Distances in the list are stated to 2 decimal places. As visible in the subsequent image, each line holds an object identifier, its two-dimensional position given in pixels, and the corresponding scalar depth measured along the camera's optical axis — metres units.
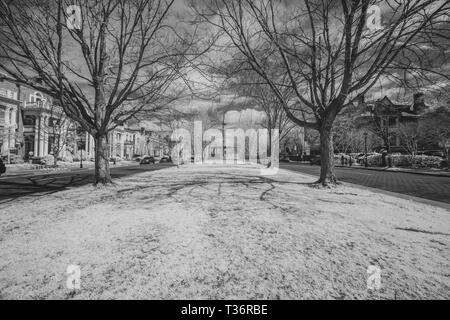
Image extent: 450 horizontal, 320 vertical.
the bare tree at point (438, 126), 22.00
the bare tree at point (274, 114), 20.11
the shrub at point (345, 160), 33.91
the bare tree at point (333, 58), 6.10
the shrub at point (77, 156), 42.28
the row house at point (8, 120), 30.52
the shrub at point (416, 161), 23.83
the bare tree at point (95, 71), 6.45
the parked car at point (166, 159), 51.25
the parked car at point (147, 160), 41.69
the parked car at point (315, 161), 33.66
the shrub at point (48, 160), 28.80
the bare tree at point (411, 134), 25.09
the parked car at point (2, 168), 15.66
